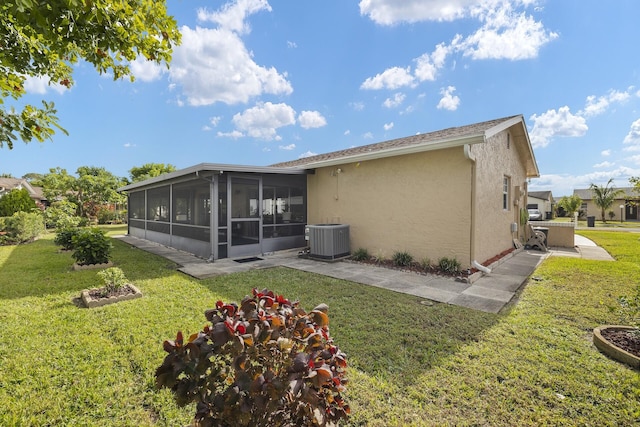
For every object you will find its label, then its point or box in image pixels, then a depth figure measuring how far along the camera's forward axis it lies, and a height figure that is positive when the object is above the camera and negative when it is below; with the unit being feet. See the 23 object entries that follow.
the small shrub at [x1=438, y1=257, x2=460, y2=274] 22.07 -4.63
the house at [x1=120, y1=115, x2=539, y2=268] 22.62 +0.85
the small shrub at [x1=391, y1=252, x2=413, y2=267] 24.73 -4.59
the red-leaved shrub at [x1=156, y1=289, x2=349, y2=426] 4.71 -2.88
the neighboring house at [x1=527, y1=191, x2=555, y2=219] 136.74 +2.24
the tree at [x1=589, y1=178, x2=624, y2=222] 94.63 +4.09
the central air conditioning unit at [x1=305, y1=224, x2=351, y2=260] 28.09 -3.41
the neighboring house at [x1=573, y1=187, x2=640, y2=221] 111.04 -1.63
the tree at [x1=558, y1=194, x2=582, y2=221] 102.97 +0.92
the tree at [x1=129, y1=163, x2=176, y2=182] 101.71 +14.01
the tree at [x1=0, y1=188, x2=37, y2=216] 53.98 +1.34
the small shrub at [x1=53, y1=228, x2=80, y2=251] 31.58 -3.32
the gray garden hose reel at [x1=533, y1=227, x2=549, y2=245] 37.61 -3.16
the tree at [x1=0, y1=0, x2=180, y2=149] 7.46 +5.21
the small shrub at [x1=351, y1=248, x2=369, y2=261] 27.86 -4.72
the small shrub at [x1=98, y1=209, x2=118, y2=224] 77.96 -2.15
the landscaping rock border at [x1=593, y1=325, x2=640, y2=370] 9.70 -5.22
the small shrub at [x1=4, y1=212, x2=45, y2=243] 39.17 -2.55
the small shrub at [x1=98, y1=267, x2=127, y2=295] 16.24 -4.12
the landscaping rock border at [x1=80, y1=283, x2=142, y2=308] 15.28 -5.10
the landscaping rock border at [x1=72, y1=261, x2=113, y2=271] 24.07 -5.03
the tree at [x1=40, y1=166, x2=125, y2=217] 72.54 +4.88
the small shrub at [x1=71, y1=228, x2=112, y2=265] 24.14 -3.37
